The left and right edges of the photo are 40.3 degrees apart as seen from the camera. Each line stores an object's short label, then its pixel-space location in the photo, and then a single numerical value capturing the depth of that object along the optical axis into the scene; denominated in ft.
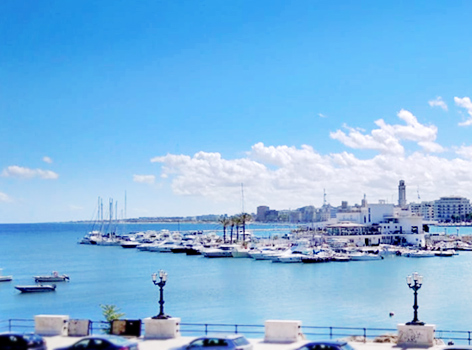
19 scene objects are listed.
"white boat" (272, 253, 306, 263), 466.70
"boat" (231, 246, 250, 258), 523.09
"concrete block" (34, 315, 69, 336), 100.32
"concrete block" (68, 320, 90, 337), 99.30
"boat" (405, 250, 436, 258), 525.75
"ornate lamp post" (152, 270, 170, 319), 104.51
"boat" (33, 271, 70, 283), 344.08
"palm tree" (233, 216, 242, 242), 634.60
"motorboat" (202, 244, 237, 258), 527.81
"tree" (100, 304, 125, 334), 155.48
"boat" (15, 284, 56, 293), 313.94
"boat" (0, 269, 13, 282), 361.43
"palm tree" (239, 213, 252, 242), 630.37
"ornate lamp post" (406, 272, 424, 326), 104.66
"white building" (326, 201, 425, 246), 626.64
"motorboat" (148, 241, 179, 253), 617.66
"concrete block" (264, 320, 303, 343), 94.02
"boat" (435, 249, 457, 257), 538.06
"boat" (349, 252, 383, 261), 490.49
